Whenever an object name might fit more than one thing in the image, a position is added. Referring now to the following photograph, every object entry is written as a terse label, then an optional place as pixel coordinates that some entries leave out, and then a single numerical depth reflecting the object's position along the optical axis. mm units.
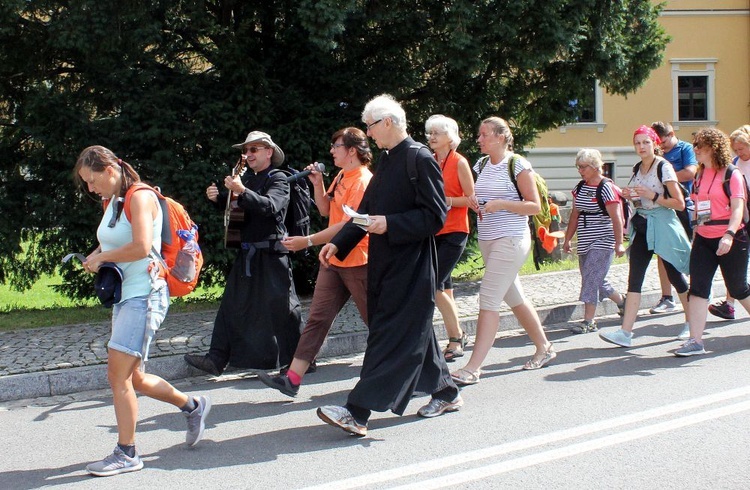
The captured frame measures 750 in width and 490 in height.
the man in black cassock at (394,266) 5297
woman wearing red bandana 7770
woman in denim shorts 4832
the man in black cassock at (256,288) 6777
